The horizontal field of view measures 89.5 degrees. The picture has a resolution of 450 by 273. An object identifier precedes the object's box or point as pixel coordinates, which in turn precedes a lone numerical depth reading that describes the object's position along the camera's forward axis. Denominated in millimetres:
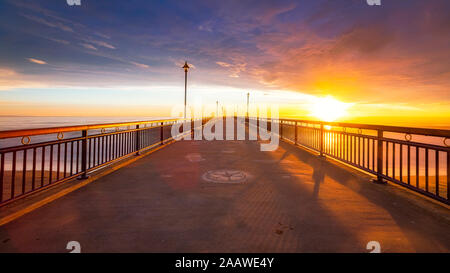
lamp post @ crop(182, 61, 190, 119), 21422
